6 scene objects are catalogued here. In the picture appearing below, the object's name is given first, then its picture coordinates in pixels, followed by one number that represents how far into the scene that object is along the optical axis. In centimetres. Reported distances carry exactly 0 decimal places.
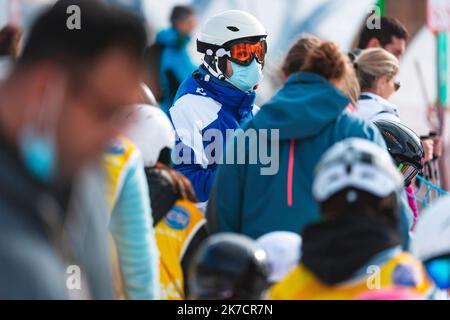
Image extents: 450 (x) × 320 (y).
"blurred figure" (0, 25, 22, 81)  1103
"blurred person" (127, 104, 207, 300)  1021
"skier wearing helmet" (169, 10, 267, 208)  1315
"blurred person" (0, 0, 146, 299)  568
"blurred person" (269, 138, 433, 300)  732
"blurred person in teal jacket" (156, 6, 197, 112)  2095
